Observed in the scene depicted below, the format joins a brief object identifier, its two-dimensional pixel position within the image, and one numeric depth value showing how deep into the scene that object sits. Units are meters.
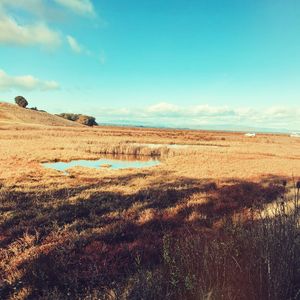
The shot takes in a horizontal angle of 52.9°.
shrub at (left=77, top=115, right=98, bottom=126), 154.12
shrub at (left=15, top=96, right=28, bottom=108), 142.00
